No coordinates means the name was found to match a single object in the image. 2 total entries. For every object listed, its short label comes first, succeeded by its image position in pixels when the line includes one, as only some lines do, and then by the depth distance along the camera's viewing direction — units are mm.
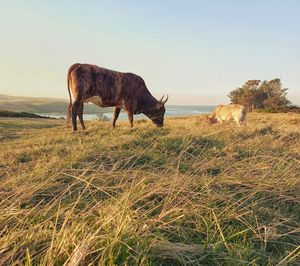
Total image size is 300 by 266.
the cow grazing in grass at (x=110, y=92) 8651
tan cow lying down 12854
